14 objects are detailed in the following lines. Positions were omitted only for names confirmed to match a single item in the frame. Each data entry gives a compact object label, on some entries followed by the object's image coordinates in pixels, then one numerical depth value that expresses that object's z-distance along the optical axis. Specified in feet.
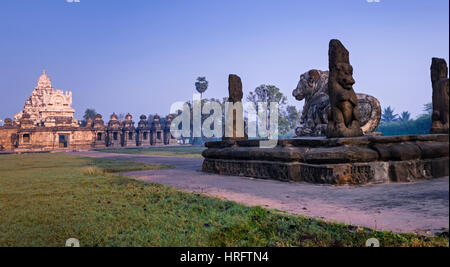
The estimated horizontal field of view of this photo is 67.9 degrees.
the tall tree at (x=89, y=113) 312.09
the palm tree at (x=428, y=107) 208.13
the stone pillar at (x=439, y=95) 23.35
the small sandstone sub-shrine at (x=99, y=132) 143.33
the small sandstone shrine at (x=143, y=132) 153.79
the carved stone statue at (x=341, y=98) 20.90
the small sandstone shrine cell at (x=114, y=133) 146.72
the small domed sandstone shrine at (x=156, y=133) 156.87
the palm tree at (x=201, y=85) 204.19
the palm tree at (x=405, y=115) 235.89
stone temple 131.03
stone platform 18.35
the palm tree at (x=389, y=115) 247.70
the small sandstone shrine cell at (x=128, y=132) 150.36
